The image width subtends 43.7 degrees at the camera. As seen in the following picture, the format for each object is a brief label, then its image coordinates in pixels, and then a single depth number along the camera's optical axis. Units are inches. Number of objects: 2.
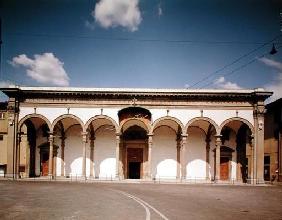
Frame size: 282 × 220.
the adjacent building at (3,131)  1274.6
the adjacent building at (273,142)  1204.5
